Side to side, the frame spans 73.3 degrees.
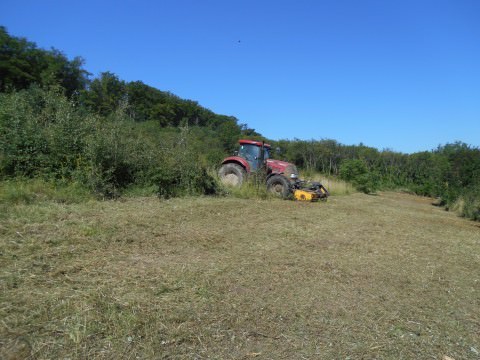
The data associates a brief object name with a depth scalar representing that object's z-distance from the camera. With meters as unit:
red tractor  10.98
